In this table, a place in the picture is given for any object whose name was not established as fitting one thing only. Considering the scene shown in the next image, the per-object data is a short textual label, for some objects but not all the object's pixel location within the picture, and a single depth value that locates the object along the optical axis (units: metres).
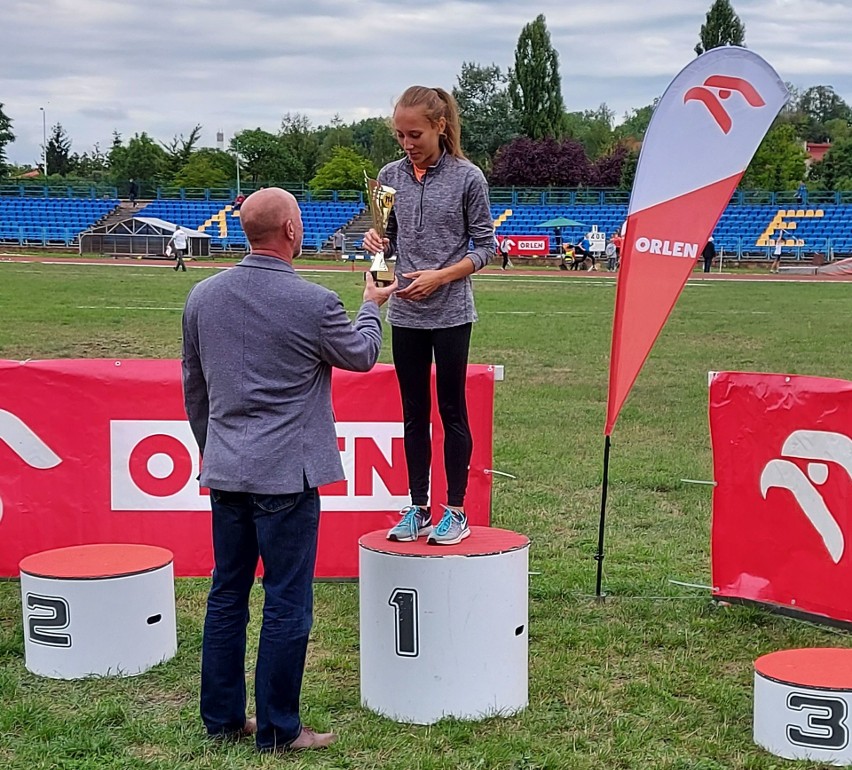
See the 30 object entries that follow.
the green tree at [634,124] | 102.12
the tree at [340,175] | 63.97
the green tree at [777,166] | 64.12
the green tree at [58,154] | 90.75
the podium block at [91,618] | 4.85
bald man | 3.81
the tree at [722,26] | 79.88
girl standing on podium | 4.52
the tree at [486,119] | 83.38
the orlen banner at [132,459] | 6.10
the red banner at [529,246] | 46.59
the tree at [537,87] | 84.56
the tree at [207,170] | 66.62
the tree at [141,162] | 71.00
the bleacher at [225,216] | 50.94
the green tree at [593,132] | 91.81
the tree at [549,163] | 70.38
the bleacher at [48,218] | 49.09
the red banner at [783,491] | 5.28
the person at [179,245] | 34.53
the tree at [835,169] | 64.12
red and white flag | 5.16
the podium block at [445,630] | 4.31
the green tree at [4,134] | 72.25
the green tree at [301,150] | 71.50
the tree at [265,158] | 70.31
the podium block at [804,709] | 3.93
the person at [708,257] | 39.76
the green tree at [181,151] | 75.64
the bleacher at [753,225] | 47.09
